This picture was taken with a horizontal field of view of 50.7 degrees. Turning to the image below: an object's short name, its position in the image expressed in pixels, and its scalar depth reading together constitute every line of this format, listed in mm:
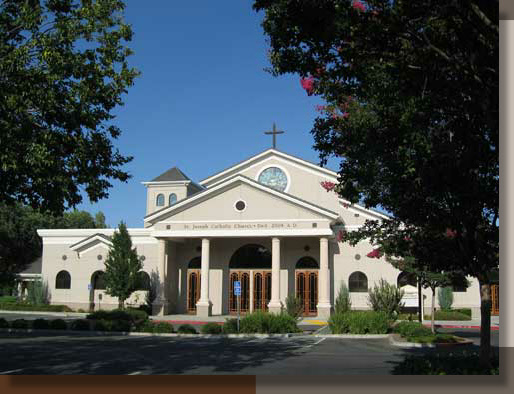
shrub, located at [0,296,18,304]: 42550
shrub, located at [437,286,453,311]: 34469
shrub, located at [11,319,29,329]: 25128
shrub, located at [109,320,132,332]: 24778
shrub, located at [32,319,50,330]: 24984
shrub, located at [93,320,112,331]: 24891
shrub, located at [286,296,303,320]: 27538
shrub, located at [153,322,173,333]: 23750
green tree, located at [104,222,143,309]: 33688
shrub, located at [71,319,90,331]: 24984
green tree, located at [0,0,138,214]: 10352
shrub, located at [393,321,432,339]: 20844
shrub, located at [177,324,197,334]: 23234
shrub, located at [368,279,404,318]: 29438
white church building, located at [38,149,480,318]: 32812
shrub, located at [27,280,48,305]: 38906
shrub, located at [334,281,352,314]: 29384
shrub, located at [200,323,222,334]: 23047
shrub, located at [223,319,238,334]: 23250
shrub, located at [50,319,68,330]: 24953
